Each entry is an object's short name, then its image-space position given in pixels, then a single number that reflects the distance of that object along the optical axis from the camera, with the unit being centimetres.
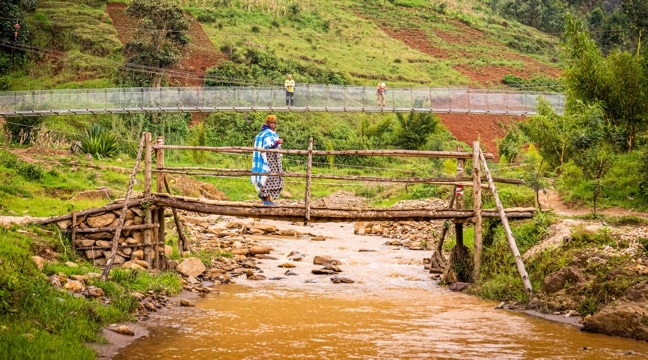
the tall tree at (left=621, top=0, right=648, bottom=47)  5234
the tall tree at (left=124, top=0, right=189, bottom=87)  4216
